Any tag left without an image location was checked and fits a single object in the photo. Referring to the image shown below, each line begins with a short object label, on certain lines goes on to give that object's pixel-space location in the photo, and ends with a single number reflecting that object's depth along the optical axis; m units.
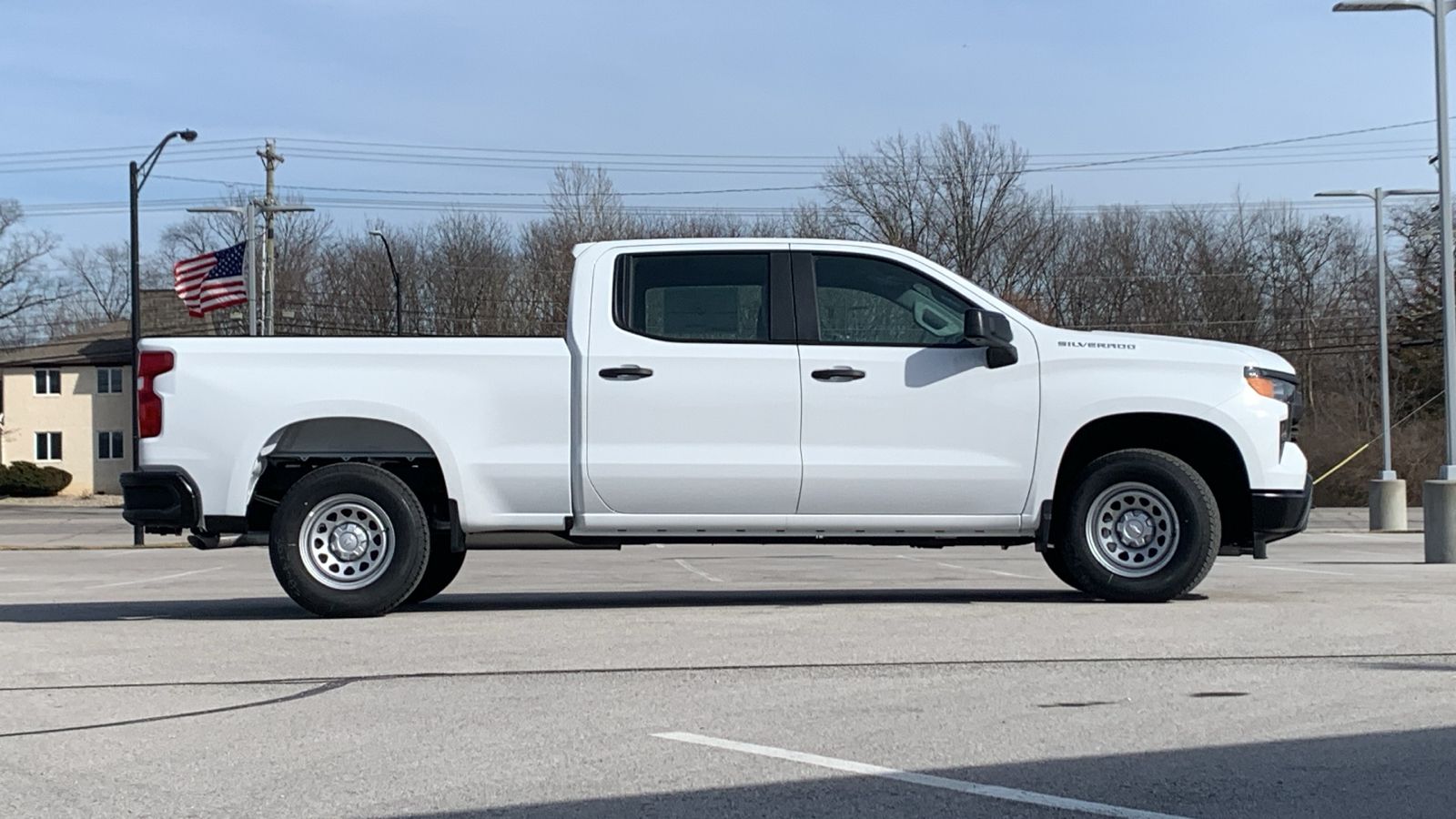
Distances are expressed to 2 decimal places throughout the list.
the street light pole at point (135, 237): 30.59
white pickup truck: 8.79
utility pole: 43.10
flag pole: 37.59
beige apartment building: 66.31
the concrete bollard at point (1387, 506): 30.12
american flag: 37.34
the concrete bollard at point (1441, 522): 15.92
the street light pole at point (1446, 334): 15.97
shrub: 59.81
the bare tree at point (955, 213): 55.25
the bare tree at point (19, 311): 83.06
